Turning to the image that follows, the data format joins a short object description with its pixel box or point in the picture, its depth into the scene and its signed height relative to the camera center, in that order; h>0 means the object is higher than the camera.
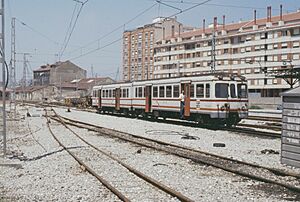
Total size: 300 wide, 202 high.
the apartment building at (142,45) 101.31 +14.54
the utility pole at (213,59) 34.22 +3.53
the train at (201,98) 19.81 +0.08
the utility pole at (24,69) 50.64 +3.97
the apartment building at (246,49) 66.12 +9.71
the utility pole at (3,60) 10.75 +1.10
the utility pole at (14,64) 35.39 +3.32
